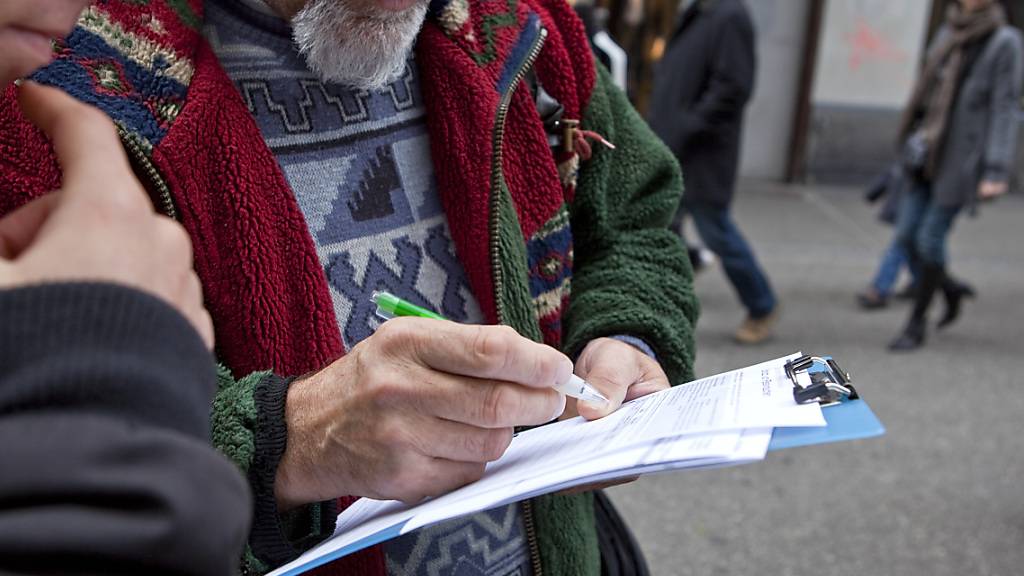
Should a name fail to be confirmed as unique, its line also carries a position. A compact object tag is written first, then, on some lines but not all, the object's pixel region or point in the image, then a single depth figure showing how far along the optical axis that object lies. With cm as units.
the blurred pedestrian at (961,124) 426
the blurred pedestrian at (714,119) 439
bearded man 84
